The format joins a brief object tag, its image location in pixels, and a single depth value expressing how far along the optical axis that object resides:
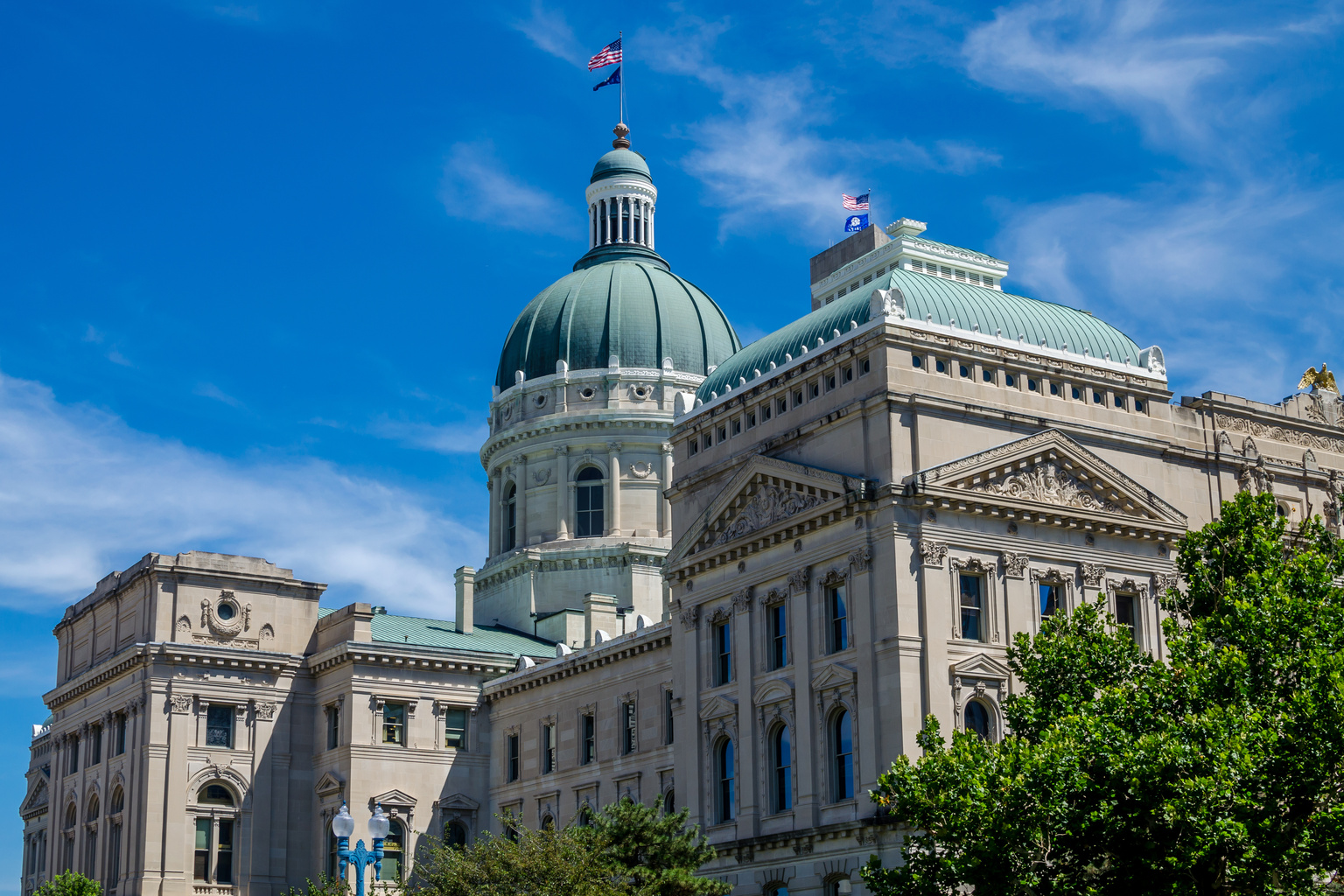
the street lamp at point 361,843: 39.69
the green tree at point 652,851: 51.72
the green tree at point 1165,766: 39.22
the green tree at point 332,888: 48.69
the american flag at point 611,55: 102.81
